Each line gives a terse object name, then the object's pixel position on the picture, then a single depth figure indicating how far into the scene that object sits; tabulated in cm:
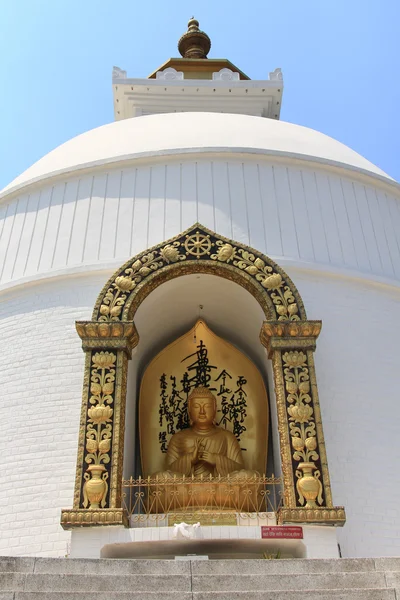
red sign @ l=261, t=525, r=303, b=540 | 705
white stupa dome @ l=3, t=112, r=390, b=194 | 1057
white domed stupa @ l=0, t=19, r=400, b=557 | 800
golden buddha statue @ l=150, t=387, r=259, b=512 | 814
